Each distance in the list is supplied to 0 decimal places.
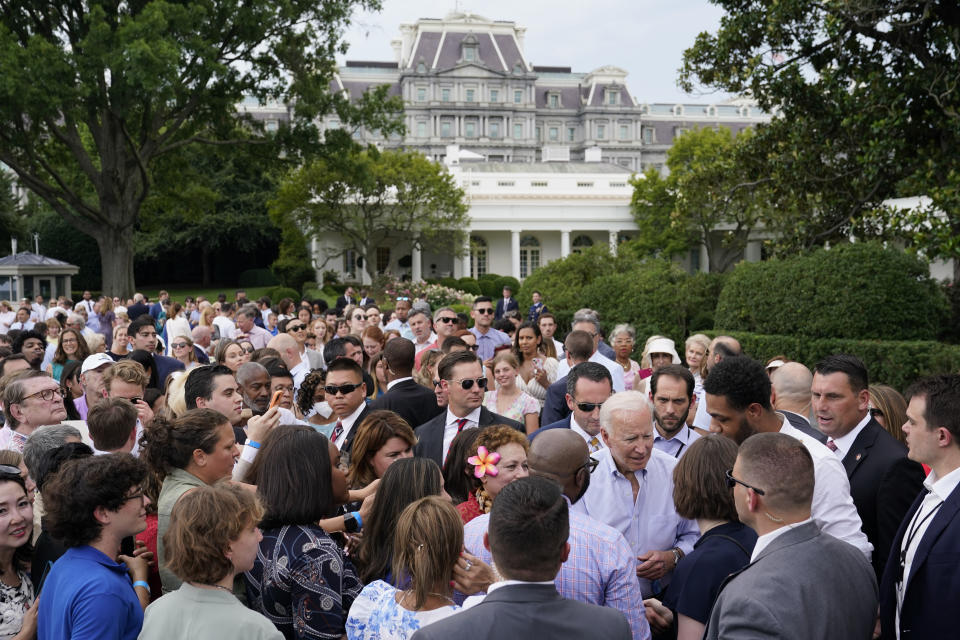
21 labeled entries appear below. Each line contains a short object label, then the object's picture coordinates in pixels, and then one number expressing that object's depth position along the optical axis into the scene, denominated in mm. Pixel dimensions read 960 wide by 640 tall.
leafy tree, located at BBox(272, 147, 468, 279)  45688
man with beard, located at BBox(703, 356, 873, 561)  4703
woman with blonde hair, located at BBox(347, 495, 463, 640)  3078
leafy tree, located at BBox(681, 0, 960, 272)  11836
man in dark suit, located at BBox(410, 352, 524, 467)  5883
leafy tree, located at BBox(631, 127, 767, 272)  51438
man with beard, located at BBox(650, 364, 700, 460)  5457
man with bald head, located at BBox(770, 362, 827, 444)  5586
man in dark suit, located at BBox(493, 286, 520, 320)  19562
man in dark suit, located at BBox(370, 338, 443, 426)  6797
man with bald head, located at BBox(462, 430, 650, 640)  3342
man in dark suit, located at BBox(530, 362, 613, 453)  5664
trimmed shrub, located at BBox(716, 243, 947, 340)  11703
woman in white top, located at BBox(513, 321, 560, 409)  8508
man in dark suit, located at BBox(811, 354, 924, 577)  4215
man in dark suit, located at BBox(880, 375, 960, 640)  3348
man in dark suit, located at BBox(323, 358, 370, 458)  6137
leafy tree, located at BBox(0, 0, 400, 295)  21016
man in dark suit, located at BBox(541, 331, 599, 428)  6895
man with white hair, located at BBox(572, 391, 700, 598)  4336
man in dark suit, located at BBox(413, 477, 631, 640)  2572
